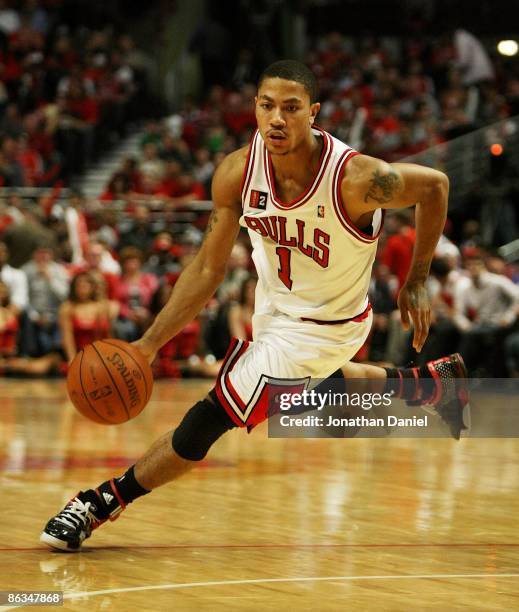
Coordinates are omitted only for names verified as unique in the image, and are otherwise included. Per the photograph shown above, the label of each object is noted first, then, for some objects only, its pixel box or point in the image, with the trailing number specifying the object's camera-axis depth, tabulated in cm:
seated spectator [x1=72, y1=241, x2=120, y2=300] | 1434
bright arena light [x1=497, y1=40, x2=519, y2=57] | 2121
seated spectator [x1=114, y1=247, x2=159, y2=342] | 1407
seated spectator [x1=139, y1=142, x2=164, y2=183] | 1798
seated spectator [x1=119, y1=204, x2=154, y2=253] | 1628
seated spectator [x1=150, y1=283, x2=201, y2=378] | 1398
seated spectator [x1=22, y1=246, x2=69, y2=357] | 1413
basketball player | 514
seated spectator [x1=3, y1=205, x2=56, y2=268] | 1472
